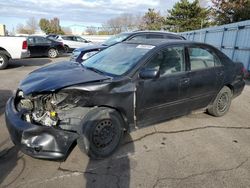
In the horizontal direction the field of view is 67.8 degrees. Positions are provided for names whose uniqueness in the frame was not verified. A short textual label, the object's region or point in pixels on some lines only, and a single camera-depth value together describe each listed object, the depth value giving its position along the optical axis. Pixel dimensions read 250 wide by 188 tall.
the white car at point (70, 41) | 16.05
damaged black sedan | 2.38
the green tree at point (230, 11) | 16.10
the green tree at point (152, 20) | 33.46
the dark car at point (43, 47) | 12.21
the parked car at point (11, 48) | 8.10
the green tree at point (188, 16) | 26.12
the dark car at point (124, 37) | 6.29
